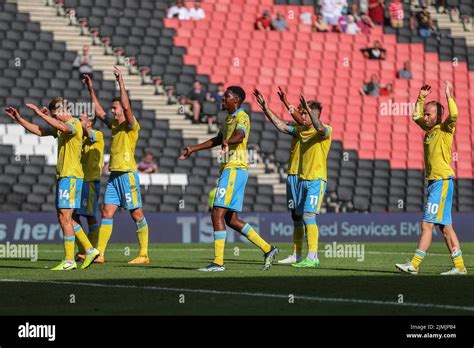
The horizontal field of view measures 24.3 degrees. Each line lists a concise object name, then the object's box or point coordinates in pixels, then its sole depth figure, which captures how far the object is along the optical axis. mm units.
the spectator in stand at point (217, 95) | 31281
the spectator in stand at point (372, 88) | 33875
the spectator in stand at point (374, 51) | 35375
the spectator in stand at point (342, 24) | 36281
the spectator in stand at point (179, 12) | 34438
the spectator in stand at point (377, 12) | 37062
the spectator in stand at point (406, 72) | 35031
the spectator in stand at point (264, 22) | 35156
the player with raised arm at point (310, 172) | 16406
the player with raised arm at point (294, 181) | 16516
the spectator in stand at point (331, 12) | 36469
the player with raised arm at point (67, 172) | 15375
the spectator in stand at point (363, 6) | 37500
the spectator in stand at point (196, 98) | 31125
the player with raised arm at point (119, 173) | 16766
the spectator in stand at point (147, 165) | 28359
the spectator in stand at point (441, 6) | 39094
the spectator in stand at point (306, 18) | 36219
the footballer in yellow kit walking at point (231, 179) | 14828
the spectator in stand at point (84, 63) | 31062
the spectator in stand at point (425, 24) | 37219
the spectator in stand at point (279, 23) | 35469
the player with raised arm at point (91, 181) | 18000
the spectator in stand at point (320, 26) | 35906
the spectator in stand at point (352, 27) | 36219
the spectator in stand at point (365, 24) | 36562
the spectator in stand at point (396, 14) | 37344
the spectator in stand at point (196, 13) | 34625
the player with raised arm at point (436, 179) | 14289
